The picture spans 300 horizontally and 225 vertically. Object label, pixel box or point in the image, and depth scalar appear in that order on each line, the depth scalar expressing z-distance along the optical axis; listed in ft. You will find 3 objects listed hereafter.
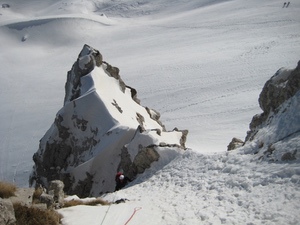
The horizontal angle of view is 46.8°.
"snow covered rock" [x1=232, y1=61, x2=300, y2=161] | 35.50
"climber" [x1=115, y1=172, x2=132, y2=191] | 50.01
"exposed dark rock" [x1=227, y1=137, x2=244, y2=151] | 58.49
